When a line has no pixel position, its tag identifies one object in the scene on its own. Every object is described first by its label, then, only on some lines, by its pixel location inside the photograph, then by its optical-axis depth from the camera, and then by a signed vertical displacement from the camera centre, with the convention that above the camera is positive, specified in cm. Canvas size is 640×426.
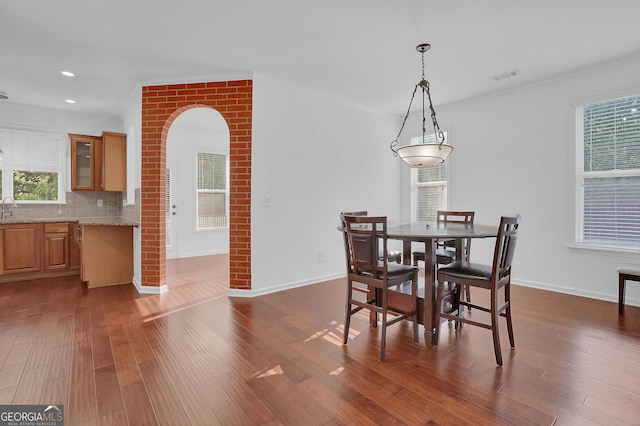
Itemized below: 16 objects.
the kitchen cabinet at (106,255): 401 -61
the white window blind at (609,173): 332 +42
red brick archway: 370 +58
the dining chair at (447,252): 303 -44
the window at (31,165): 470 +68
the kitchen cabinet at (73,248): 472 -60
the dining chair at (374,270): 222 -47
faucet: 463 -5
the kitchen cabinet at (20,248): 421 -54
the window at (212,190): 658 +41
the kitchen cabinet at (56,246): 453 -55
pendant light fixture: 255 +47
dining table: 219 -31
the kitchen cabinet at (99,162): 472 +74
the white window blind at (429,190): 504 +34
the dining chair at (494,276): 212 -48
